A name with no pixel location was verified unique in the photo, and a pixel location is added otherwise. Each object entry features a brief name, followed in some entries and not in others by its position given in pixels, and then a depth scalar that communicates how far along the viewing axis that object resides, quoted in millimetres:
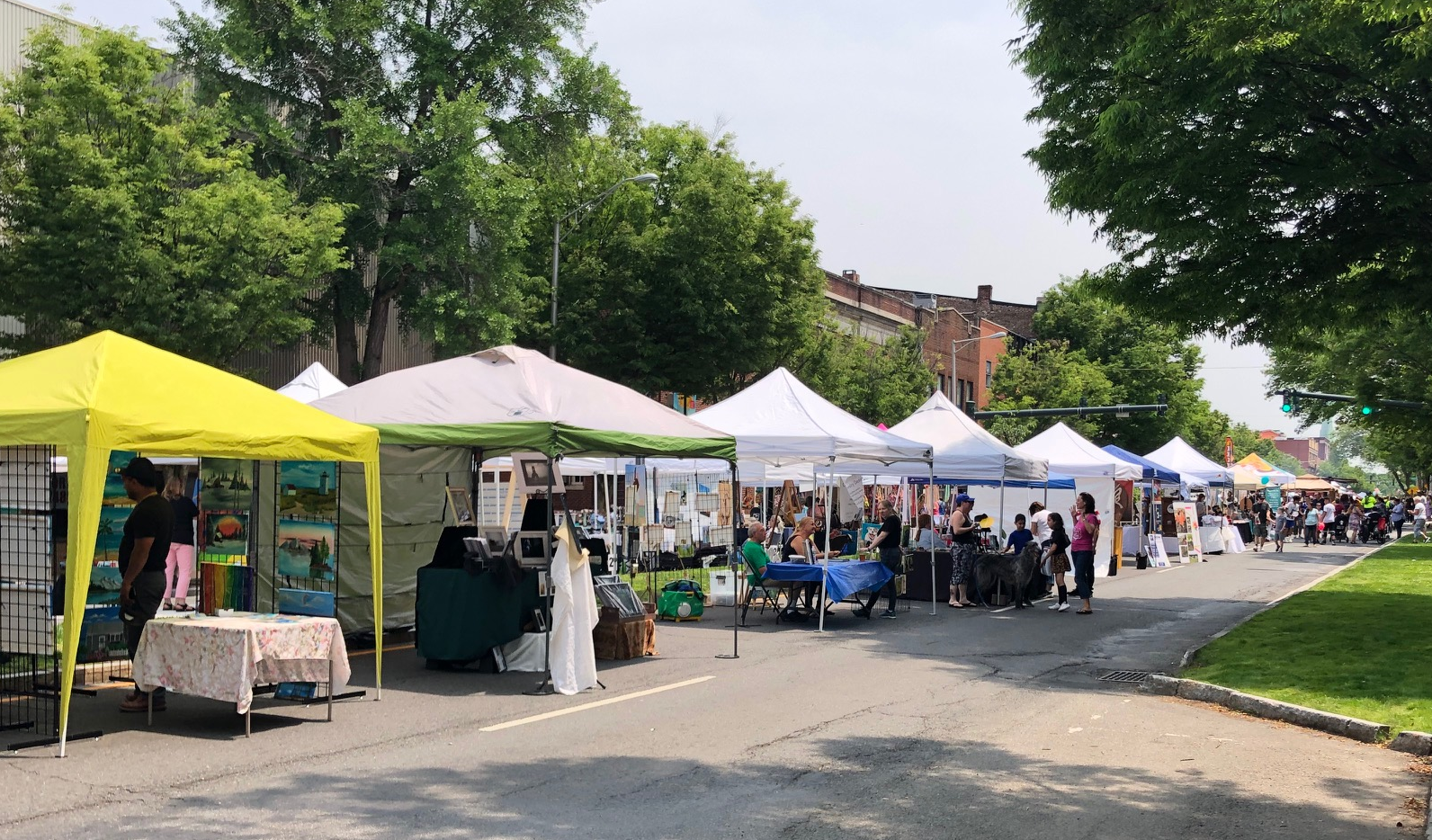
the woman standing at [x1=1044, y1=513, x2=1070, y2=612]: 20469
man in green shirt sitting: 17812
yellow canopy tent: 8383
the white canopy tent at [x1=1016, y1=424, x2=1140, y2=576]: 28766
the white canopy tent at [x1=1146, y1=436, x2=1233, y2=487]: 41625
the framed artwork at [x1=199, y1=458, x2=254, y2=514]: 13289
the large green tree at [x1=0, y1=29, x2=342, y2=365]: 22812
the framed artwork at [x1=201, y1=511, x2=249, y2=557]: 12984
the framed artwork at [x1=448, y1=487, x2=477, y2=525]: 15258
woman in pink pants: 13391
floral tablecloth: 9156
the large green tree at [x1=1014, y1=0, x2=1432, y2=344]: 13820
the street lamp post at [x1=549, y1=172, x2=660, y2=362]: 33562
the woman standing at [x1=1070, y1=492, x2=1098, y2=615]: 19969
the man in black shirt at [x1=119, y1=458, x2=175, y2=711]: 9555
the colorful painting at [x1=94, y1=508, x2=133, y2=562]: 11945
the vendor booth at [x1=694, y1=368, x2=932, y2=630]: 18125
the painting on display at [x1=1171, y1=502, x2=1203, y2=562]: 36844
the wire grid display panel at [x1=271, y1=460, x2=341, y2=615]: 12500
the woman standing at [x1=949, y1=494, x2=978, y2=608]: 21234
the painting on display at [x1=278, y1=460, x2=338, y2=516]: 12812
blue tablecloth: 17016
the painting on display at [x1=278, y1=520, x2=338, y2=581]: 12461
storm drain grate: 13227
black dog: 21109
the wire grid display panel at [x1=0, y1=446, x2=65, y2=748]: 9266
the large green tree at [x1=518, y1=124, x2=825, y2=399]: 38719
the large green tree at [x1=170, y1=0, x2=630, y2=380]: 30797
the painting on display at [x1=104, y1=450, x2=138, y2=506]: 12289
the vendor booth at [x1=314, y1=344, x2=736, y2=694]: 11891
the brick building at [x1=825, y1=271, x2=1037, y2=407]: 65812
